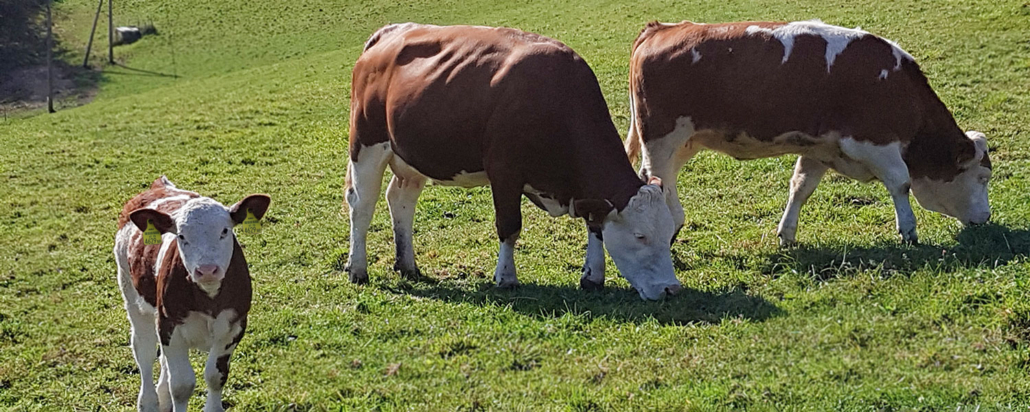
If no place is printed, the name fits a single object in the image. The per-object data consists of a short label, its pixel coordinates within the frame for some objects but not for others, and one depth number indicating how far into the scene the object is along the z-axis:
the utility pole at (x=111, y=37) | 47.53
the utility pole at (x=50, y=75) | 39.67
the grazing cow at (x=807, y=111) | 10.05
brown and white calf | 6.78
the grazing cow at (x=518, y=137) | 9.45
